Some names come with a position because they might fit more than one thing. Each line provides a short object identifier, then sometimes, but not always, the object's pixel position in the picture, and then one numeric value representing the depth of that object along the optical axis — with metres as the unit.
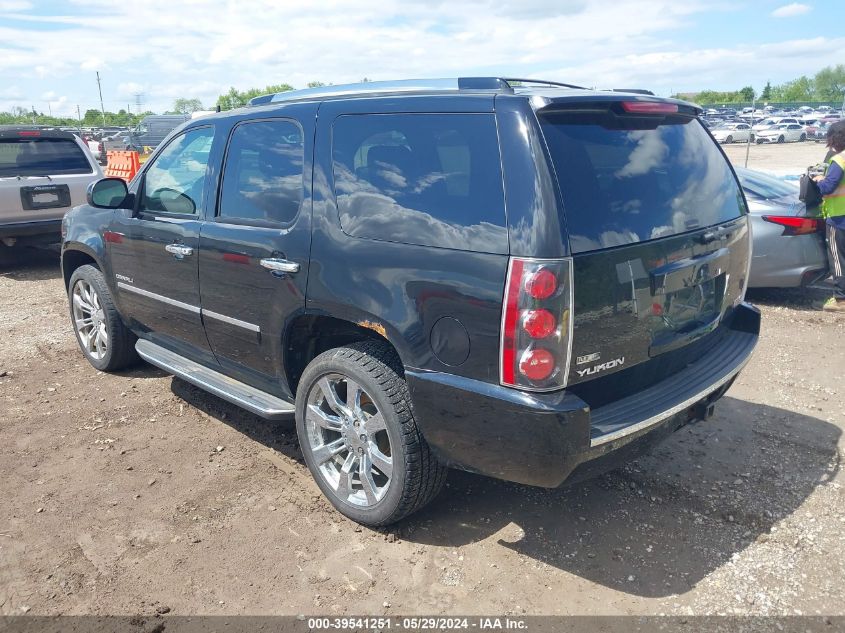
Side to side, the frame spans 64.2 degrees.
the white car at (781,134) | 41.88
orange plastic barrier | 14.33
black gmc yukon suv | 2.57
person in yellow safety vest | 6.62
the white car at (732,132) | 40.81
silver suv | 8.49
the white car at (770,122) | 44.59
